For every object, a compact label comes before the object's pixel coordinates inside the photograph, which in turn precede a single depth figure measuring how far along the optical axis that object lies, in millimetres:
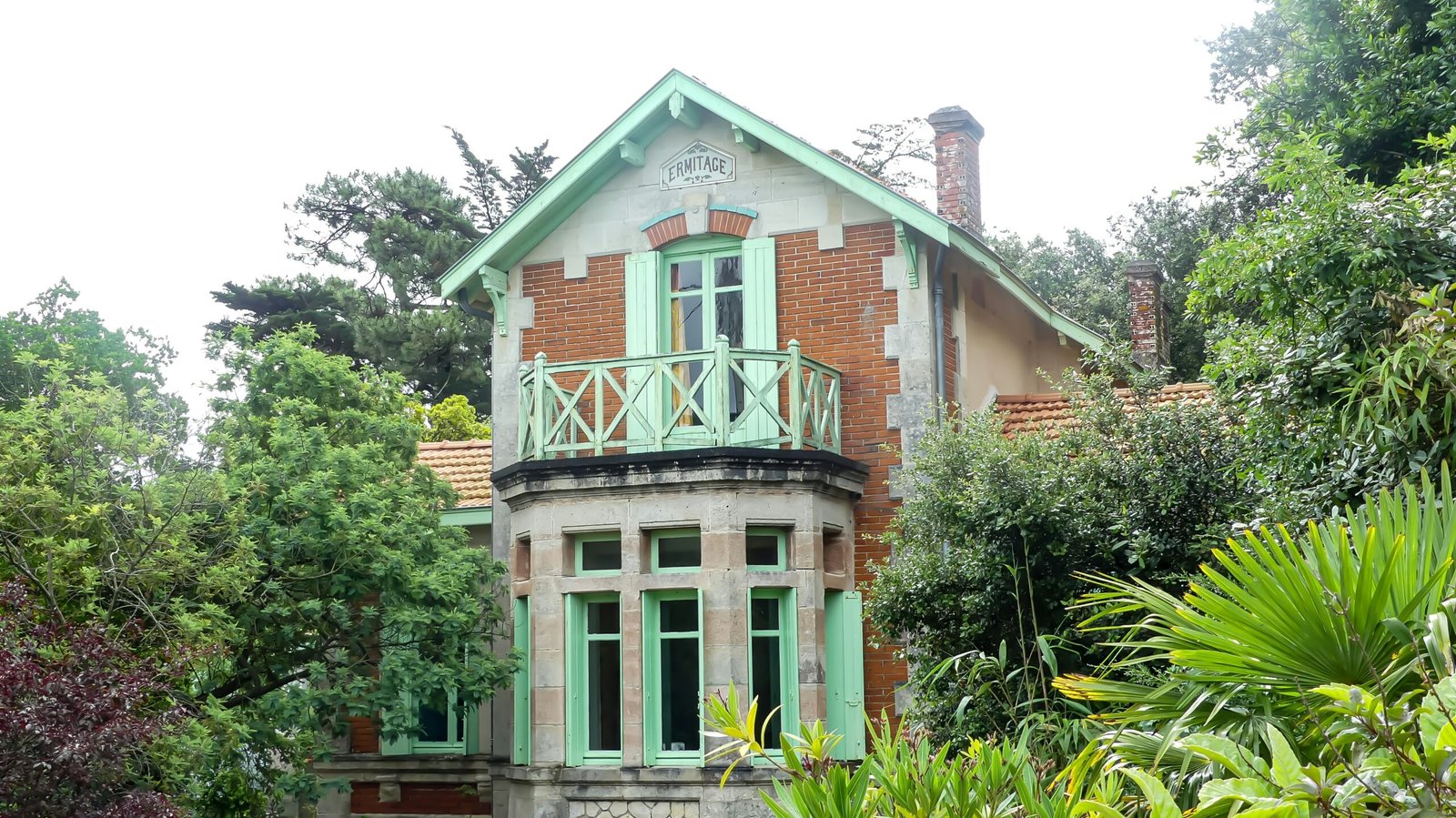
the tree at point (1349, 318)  6945
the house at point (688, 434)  13266
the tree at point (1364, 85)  10367
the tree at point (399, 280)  31562
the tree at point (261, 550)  11664
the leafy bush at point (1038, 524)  10898
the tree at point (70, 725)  9484
